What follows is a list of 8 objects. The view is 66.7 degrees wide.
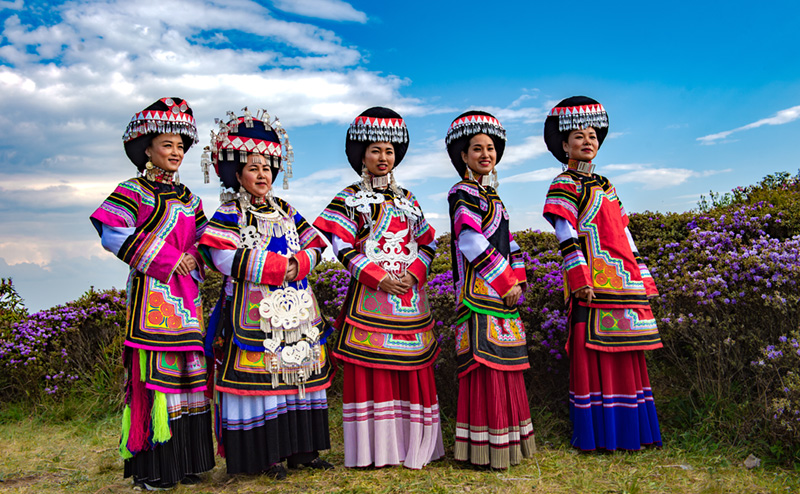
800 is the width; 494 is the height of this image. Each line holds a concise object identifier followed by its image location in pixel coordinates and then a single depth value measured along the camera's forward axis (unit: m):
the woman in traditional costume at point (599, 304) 4.21
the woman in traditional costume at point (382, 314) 3.97
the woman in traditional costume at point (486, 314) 3.89
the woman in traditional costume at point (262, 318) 3.81
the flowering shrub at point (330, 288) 6.15
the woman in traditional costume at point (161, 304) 3.79
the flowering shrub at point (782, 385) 4.05
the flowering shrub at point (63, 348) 6.64
